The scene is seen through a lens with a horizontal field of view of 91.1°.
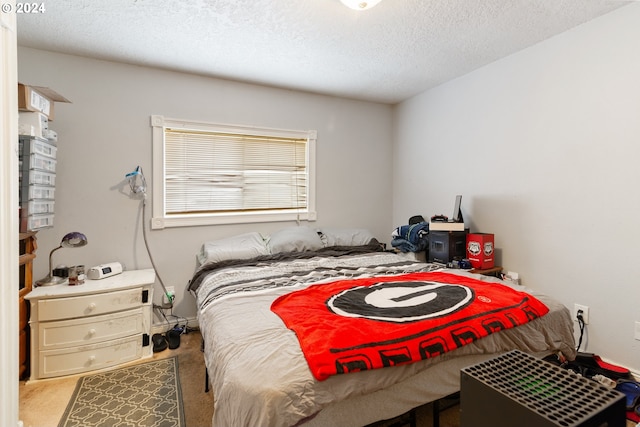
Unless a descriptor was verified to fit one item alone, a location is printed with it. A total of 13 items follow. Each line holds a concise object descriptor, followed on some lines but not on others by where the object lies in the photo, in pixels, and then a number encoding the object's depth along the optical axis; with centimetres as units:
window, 303
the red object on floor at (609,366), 207
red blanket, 123
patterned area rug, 177
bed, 109
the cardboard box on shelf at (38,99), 200
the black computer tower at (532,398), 61
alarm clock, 252
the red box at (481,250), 275
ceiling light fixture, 187
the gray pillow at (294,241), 310
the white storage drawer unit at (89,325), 219
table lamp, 232
